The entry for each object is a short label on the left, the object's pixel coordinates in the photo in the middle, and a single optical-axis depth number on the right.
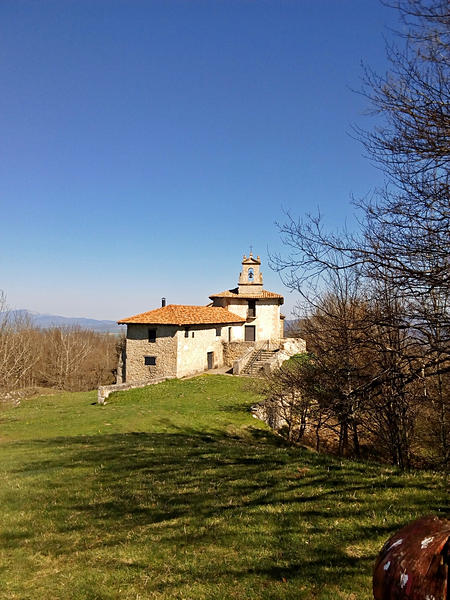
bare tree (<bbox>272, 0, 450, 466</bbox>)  5.36
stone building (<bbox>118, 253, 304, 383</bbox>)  30.20
